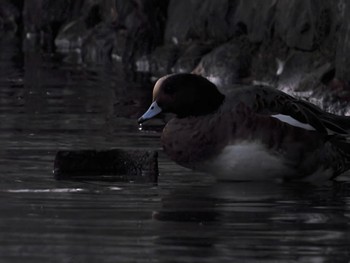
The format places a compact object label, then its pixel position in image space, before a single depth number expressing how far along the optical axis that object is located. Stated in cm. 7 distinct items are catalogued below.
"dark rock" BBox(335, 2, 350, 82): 1470
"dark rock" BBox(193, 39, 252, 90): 1892
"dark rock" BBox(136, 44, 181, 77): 2175
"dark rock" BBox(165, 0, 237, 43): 2106
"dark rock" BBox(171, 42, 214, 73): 2053
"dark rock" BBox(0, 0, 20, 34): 3322
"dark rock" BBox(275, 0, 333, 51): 1697
